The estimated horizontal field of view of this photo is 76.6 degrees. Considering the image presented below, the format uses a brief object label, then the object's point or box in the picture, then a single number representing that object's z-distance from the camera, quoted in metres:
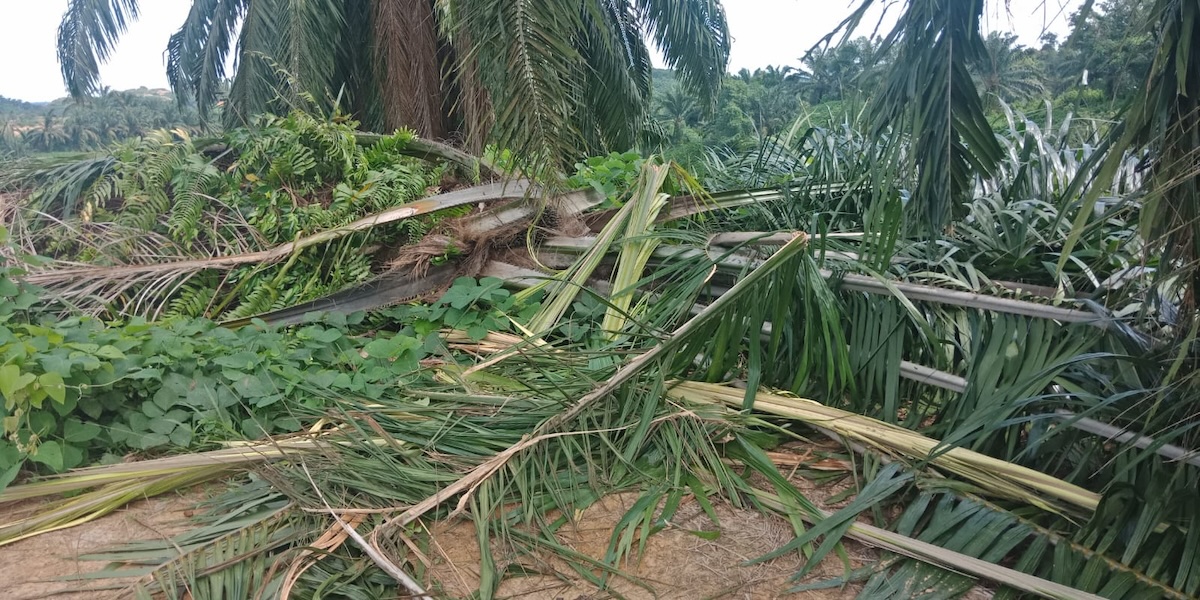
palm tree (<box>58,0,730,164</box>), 6.14
